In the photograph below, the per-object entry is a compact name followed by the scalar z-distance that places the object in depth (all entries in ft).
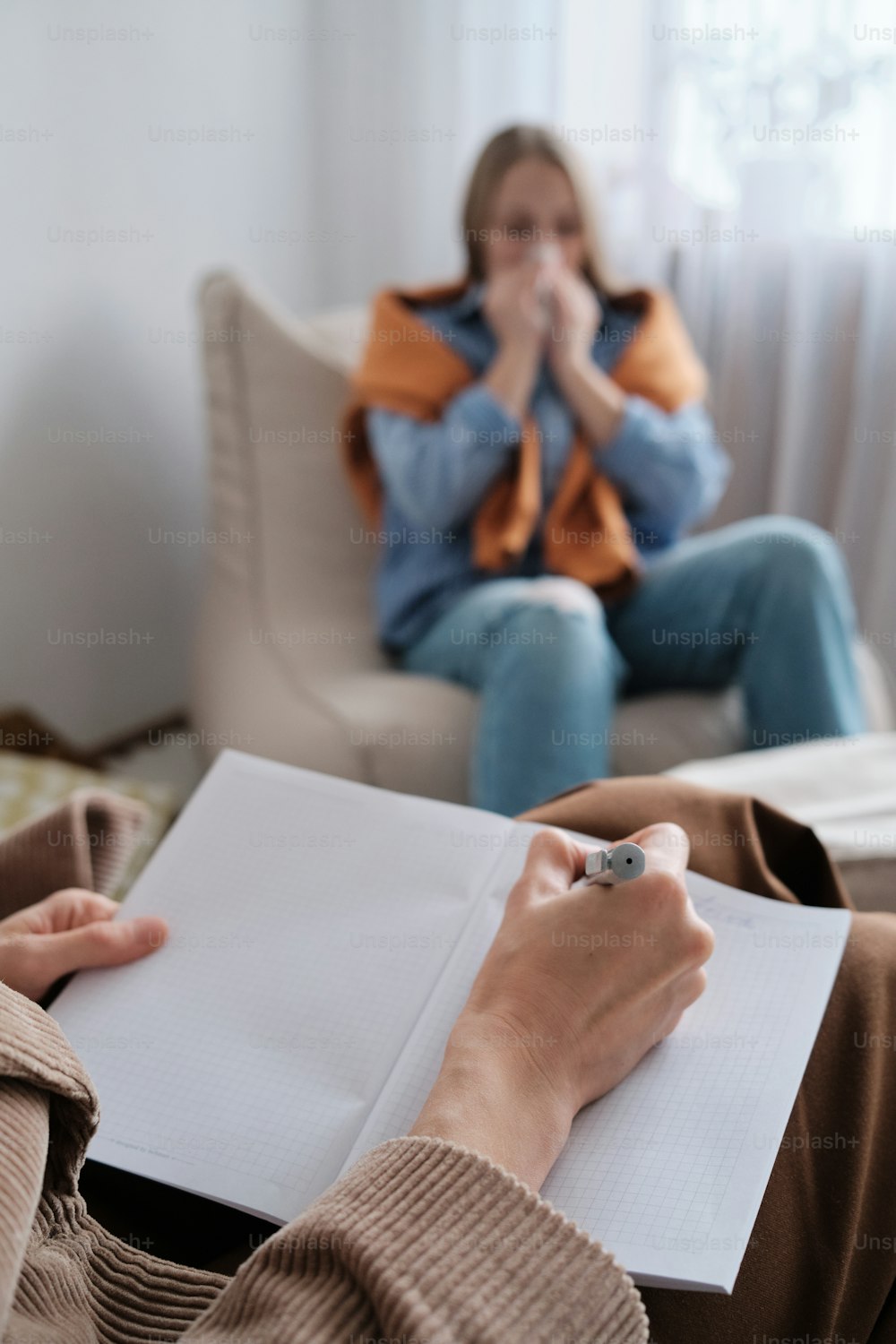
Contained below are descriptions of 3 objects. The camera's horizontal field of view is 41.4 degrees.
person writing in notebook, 1.37
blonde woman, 4.66
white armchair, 4.60
